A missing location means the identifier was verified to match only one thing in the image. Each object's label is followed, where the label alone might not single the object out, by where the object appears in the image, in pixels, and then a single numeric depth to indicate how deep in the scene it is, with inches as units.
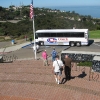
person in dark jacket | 324.8
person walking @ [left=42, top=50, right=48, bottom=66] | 462.6
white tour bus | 826.2
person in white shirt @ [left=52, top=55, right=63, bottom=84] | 304.9
